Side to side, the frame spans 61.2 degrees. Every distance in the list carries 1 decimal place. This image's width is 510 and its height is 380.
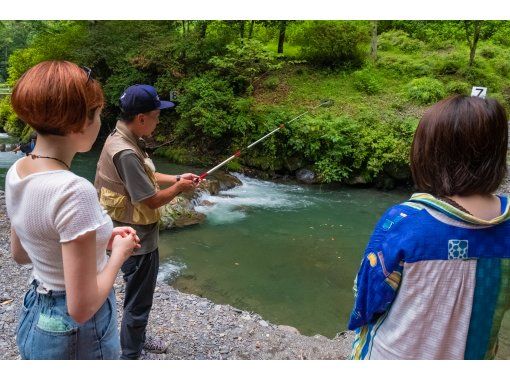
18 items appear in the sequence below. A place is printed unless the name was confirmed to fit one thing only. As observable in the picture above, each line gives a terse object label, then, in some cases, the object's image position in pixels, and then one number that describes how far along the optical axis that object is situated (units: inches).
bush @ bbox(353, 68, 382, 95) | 547.5
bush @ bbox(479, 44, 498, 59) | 605.9
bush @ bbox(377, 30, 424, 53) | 666.2
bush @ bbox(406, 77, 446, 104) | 502.0
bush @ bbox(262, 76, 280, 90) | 562.3
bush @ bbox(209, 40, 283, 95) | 513.3
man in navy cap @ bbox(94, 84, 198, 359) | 100.6
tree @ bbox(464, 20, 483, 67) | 536.7
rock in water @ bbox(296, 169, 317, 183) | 452.4
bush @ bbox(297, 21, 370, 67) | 584.4
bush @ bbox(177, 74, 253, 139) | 493.0
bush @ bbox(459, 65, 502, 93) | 531.3
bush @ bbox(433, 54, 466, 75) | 575.5
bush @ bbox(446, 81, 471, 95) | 514.3
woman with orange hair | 49.4
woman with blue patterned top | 51.8
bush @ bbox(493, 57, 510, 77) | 564.8
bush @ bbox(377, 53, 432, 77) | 582.2
